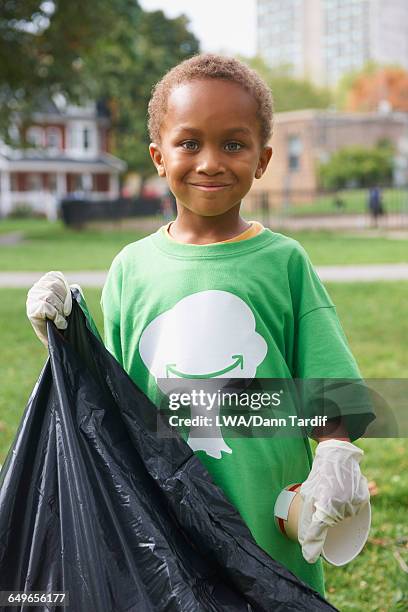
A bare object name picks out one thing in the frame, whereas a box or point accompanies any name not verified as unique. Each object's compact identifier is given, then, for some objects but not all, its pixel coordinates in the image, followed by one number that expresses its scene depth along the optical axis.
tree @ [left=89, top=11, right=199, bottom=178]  22.75
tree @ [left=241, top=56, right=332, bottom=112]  66.88
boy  1.93
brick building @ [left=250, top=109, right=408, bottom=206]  44.00
